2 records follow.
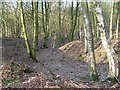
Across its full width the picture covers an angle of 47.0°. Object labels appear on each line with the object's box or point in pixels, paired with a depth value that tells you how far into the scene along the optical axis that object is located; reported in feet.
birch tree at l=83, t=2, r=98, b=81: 19.56
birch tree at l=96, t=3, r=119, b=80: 19.00
